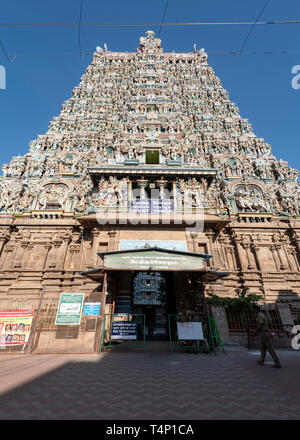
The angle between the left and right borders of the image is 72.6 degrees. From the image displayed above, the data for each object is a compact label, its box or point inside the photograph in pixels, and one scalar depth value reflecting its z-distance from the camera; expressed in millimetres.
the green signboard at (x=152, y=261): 10281
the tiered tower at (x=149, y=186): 16766
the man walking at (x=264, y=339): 6756
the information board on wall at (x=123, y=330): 9586
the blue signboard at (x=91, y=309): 9664
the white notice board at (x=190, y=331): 9453
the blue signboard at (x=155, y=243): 15805
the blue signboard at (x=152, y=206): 18016
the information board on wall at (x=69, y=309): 9484
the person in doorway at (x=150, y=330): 19891
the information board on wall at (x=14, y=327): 9188
